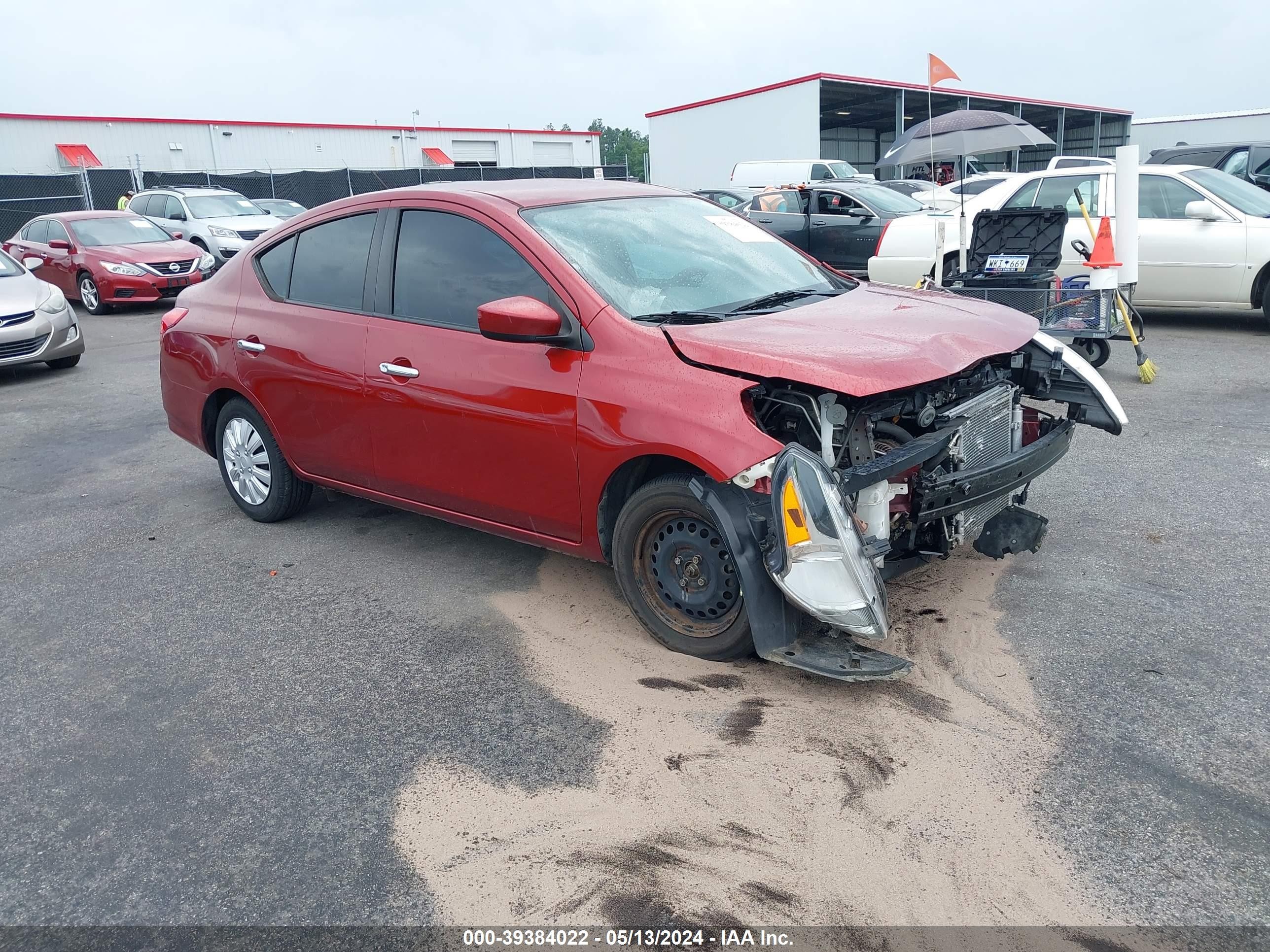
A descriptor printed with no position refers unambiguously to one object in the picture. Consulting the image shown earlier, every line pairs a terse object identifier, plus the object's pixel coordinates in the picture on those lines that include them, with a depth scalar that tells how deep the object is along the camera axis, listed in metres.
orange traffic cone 8.11
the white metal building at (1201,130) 31.03
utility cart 8.22
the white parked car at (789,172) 25.61
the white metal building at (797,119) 34.97
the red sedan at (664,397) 3.45
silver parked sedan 10.66
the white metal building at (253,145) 35.41
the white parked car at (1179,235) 9.63
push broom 8.26
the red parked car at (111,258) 15.30
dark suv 16.27
